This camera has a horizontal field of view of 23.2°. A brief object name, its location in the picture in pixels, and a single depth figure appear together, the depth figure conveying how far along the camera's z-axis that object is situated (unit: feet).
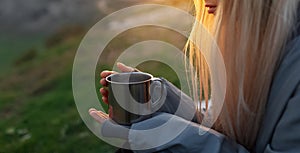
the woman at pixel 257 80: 4.15
